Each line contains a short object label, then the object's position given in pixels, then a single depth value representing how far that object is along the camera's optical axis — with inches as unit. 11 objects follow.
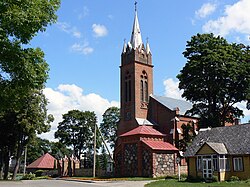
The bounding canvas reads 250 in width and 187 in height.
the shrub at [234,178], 1115.3
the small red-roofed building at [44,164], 2501.2
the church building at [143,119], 1558.8
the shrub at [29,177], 1784.7
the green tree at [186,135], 1793.2
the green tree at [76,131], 2837.1
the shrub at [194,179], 1164.6
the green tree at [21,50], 440.1
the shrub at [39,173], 2266.0
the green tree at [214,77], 1494.8
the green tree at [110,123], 2942.9
